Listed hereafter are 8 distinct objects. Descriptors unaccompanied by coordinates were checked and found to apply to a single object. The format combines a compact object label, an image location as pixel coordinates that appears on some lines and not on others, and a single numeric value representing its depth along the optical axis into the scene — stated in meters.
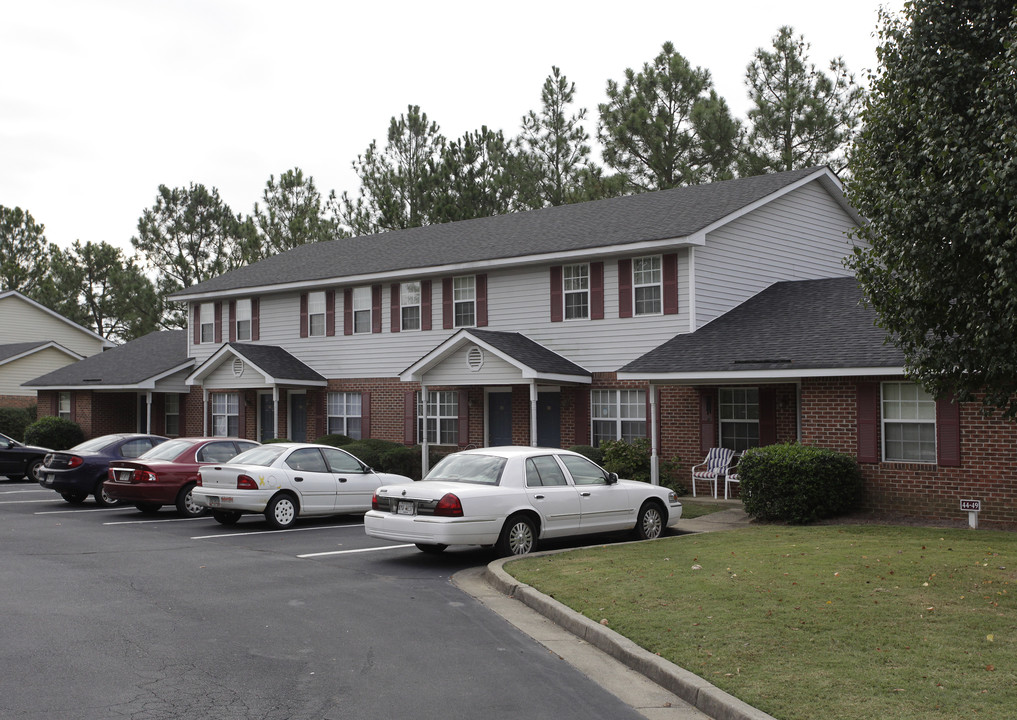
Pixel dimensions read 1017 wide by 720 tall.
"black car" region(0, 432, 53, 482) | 25.24
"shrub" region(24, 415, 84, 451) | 33.75
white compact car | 15.50
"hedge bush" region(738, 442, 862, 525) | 15.87
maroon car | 17.12
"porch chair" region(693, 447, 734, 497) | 20.19
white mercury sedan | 11.98
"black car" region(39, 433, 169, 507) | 18.94
